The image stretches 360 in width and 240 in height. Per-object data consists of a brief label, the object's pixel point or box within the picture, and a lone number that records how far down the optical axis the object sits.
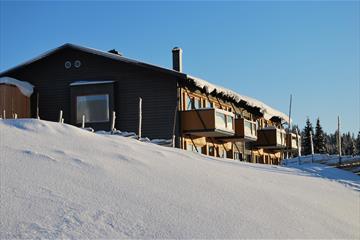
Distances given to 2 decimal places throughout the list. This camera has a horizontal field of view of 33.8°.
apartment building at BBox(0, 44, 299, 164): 26.23
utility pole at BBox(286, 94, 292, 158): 40.96
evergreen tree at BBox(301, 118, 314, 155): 68.31
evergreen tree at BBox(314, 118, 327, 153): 67.94
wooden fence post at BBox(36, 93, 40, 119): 26.70
